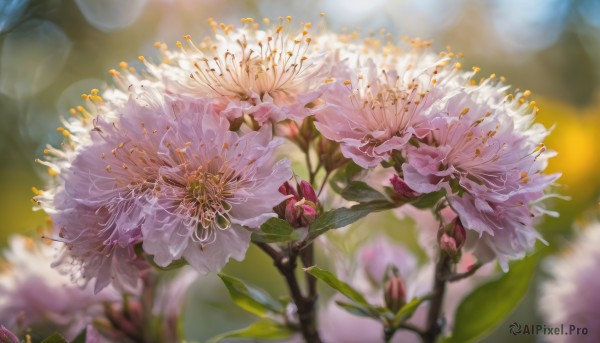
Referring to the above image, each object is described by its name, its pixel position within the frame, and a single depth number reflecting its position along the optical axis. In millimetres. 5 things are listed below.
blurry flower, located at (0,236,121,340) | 400
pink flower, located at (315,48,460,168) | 352
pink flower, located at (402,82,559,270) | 350
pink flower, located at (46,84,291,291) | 345
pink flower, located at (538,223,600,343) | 417
